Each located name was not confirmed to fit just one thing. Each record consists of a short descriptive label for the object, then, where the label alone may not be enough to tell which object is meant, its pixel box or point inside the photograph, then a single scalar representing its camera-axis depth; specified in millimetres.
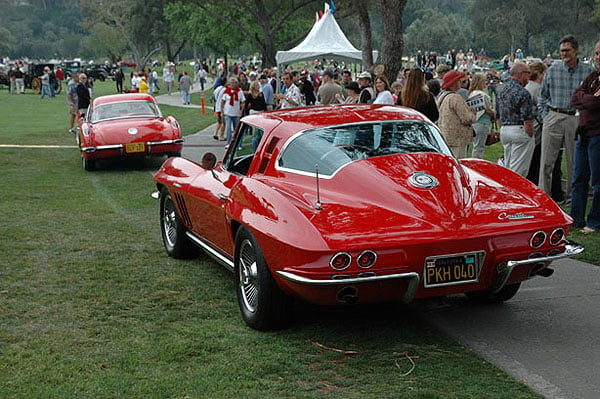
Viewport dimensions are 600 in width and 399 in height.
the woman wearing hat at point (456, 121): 10195
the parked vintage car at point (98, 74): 76488
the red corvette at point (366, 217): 4980
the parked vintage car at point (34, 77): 57094
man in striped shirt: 9664
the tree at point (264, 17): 49719
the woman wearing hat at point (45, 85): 51219
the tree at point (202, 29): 60938
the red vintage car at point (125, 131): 15586
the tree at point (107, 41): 110375
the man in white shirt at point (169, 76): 51509
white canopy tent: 27797
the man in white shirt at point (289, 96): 18684
